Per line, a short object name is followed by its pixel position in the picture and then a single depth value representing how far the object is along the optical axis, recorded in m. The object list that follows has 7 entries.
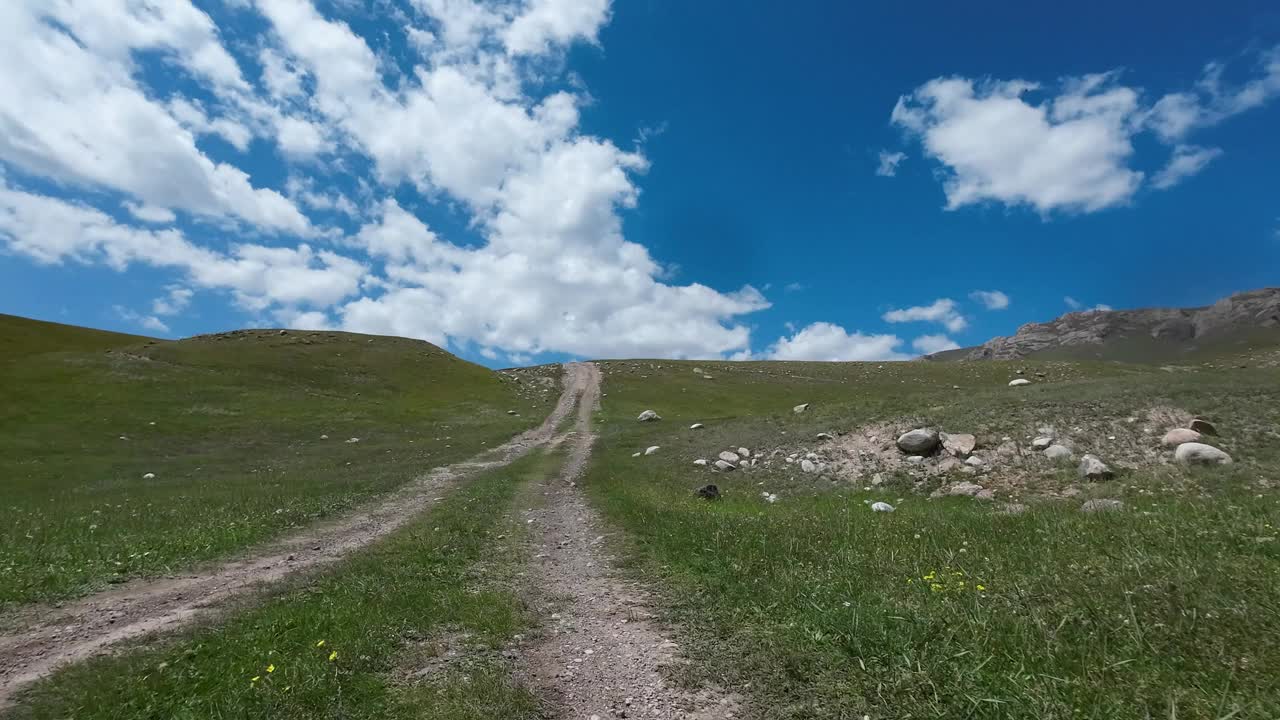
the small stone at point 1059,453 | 19.78
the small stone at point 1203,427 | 19.22
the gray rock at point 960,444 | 21.97
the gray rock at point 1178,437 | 18.83
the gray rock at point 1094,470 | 17.83
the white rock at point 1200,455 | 17.28
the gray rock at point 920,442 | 23.09
